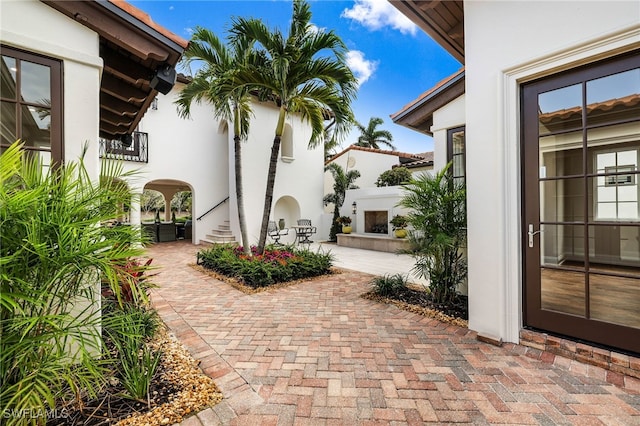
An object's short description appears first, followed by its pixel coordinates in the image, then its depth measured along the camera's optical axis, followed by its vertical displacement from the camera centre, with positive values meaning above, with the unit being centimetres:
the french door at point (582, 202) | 286 +13
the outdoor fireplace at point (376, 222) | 1234 -35
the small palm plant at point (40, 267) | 162 -32
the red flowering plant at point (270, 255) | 652 -103
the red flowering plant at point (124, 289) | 201 -65
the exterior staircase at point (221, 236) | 1203 -92
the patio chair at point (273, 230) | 1177 -68
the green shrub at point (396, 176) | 1262 +172
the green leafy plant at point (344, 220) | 1338 -28
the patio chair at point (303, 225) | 1280 -52
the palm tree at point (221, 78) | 600 +322
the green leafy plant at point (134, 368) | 221 -131
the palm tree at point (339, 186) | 1404 +144
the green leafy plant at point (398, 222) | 1047 -31
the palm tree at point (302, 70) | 576 +308
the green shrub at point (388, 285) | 495 -129
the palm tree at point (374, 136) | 2209 +626
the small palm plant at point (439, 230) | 420 -25
